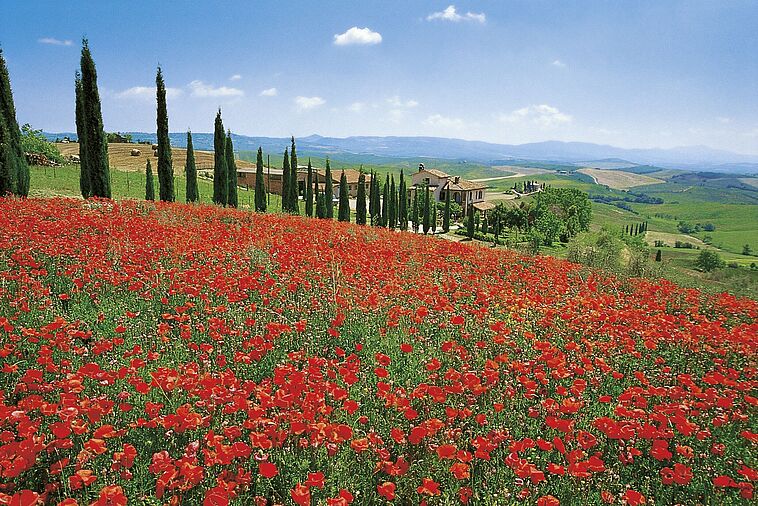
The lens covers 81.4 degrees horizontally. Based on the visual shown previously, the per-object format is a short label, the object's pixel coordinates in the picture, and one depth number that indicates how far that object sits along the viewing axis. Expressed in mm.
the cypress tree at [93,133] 20453
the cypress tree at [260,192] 37688
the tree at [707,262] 51125
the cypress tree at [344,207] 41644
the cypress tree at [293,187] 41219
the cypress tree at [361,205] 47188
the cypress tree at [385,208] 51719
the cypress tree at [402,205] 53406
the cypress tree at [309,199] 41706
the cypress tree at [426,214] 54053
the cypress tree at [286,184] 42016
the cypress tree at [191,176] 30938
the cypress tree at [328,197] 43344
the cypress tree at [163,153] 25906
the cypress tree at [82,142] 23797
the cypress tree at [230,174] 34844
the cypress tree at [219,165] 33031
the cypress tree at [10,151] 17578
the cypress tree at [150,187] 32375
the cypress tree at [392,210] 51375
